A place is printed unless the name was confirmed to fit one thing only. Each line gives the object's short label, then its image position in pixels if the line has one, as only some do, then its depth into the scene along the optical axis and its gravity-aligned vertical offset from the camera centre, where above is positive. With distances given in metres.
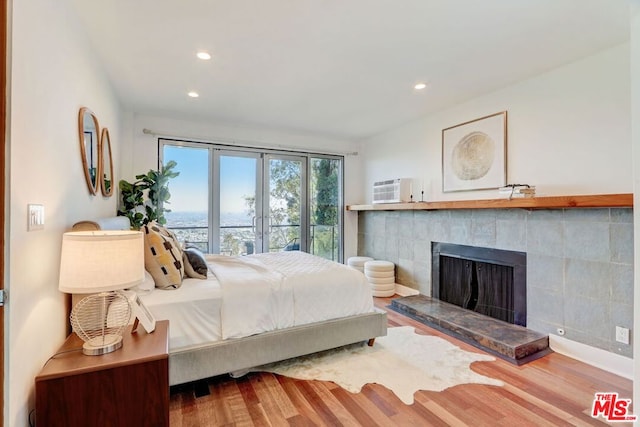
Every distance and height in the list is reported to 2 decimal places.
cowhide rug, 2.22 -1.23
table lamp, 1.34 -0.27
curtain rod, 4.17 +1.08
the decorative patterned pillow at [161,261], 2.14 -0.34
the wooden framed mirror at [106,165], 2.67 +0.46
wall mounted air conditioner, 4.44 +0.34
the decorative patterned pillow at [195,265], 2.49 -0.43
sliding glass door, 4.39 +0.22
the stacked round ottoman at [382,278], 4.45 -0.96
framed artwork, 3.30 +0.69
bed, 2.04 -0.76
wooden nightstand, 1.24 -0.74
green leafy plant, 3.62 +0.23
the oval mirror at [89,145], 2.07 +0.51
